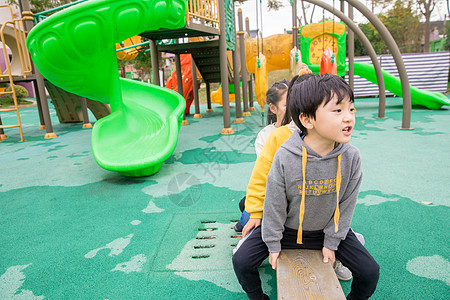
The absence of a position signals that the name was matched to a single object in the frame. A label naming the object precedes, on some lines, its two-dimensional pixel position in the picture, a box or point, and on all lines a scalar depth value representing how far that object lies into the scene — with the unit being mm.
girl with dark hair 1865
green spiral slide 3523
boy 1184
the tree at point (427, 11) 17295
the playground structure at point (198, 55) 3680
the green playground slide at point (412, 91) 8070
